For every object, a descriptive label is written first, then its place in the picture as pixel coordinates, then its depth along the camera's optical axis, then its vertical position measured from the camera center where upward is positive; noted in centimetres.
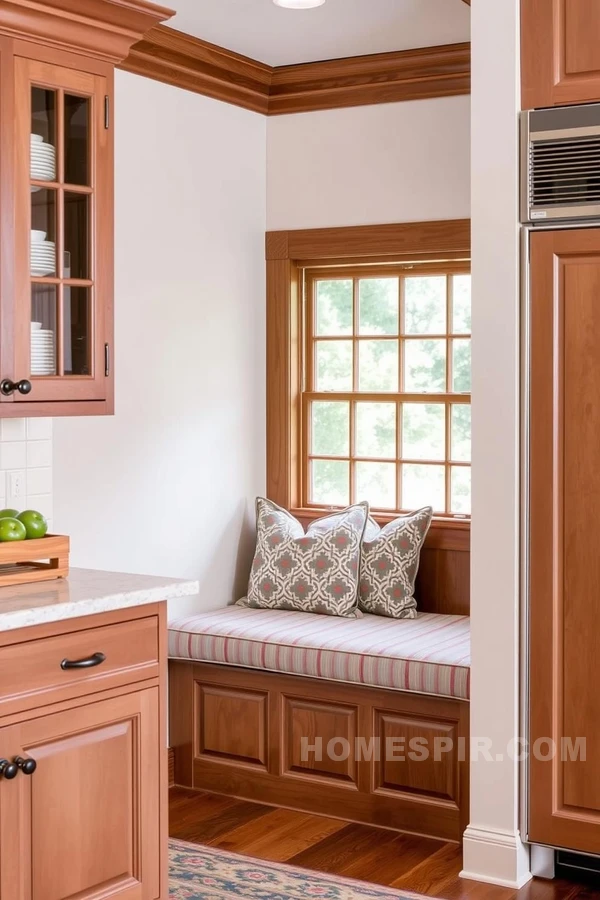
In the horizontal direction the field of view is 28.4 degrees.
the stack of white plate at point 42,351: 318 +24
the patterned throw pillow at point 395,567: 455 -50
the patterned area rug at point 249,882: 345 -133
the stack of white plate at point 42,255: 317 +49
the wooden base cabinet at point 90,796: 274 -88
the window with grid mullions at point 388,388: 479 +21
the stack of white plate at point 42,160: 315 +75
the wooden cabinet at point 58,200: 309 +65
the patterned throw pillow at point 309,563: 457 -49
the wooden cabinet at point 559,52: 333 +110
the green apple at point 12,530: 308 -24
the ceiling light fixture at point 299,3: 402 +148
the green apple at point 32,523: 317 -23
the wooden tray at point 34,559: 305 -32
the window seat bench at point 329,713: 393 -97
